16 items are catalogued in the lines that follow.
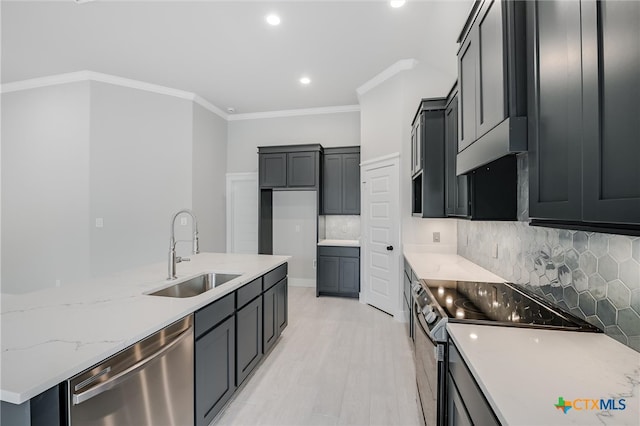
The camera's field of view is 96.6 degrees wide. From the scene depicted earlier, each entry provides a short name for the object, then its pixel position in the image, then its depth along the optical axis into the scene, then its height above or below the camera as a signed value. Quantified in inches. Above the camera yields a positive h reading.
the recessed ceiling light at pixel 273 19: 111.7 +77.7
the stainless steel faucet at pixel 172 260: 82.6 -13.4
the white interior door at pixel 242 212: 220.1 +1.8
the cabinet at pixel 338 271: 180.9 -36.7
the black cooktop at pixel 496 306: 51.1 -19.2
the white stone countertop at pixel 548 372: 27.9 -19.4
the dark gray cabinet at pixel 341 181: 190.2 +22.6
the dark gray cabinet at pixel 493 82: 44.8 +24.1
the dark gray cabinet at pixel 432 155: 109.2 +22.8
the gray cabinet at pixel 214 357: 64.9 -35.6
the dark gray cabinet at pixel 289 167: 189.6 +32.4
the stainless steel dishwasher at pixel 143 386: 39.6 -28.1
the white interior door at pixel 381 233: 148.6 -10.6
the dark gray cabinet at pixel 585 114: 26.6 +11.2
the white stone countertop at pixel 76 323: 35.2 -19.0
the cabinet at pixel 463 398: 34.1 -25.5
